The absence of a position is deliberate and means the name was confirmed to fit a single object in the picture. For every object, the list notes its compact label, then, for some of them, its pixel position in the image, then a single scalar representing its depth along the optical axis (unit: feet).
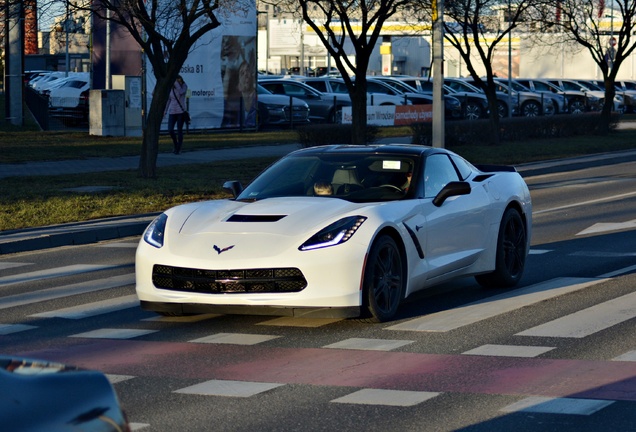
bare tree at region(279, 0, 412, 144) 88.07
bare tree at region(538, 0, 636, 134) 125.08
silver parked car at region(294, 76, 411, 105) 147.13
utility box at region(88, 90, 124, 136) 109.29
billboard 123.13
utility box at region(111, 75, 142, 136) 111.34
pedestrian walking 90.63
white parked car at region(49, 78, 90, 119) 130.52
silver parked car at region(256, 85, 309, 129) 133.80
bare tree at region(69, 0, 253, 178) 69.00
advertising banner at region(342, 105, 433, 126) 131.44
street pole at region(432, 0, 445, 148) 80.84
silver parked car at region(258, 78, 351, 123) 139.44
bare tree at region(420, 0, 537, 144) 108.78
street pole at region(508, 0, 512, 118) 153.72
